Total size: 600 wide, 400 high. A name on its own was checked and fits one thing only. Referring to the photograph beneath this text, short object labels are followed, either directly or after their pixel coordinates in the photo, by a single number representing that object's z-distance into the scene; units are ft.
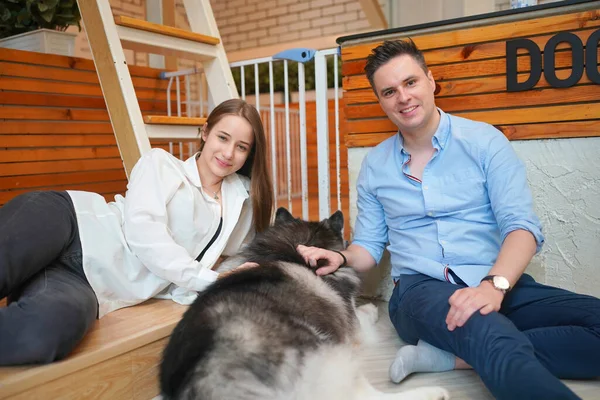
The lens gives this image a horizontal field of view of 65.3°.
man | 4.76
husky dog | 3.81
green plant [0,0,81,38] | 10.77
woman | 4.46
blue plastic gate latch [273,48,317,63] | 8.47
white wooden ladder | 6.92
